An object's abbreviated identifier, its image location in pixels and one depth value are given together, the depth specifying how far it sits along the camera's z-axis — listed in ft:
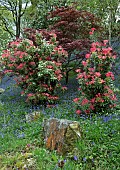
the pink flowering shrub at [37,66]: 24.80
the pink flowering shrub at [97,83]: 18.45
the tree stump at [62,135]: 12.96
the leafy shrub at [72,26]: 30.40
